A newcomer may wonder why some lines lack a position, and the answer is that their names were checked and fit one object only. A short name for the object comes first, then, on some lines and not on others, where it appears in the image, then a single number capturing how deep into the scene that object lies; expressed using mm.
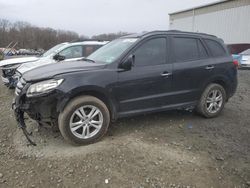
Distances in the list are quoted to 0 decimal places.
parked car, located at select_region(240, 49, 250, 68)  9494
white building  18860
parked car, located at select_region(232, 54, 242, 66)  9727
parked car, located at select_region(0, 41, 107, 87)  5692
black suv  2861
